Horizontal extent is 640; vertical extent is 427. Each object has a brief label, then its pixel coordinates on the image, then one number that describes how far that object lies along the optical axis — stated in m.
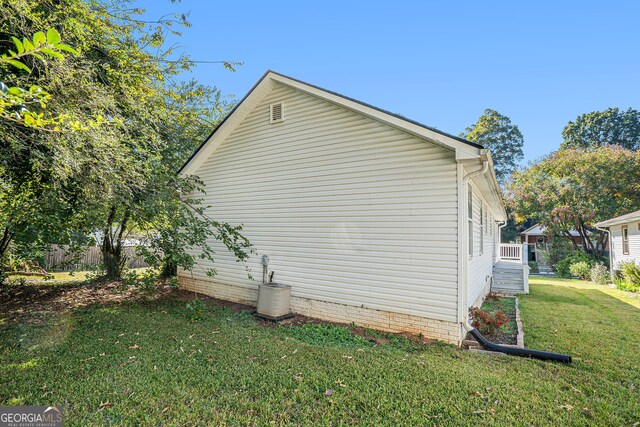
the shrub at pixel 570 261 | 19.69
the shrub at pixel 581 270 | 17.69
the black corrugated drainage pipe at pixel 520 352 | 4.58
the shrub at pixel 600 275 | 15.41
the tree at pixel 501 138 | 40.25
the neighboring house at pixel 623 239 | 14.18
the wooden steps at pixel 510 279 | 11.67
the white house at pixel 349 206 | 5.32
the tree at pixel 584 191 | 20.23
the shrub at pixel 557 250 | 22.75
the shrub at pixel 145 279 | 7.18
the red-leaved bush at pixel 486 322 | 5.83
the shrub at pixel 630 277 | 12.33
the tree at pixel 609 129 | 41.88
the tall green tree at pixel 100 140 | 4.70
